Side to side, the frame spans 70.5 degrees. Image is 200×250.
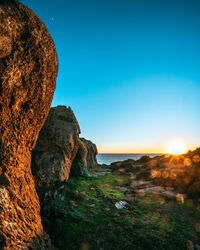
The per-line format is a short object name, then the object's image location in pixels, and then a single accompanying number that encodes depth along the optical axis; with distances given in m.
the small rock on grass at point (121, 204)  8.60
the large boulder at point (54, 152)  7.74
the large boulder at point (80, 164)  15.93
